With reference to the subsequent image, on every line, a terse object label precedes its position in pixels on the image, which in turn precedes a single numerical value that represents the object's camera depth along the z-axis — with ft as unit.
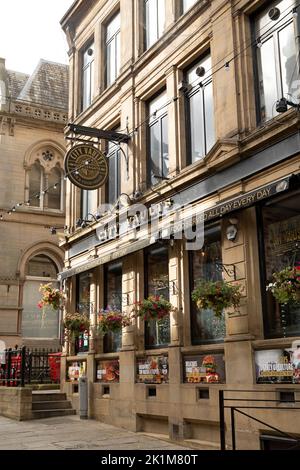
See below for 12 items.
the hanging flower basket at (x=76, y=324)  53.88
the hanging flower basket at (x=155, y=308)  41.55
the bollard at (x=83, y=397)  51.61
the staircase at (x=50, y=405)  51.94
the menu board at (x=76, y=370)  55.88
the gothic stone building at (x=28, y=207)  88.53
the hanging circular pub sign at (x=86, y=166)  49.52
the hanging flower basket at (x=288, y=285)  29.19
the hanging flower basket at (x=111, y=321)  46.75
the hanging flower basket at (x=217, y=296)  34.47
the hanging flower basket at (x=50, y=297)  55.52
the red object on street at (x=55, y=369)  65.82
